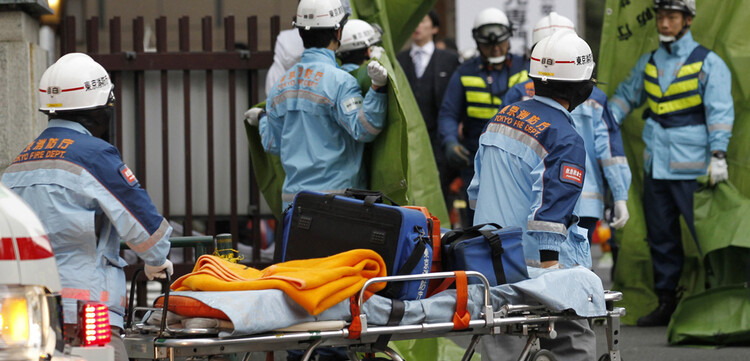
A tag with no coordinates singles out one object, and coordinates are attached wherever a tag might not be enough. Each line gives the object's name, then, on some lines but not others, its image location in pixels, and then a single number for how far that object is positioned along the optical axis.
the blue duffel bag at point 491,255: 10.53
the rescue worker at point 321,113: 14.04
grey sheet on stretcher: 9.09
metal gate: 16.41
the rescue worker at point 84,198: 10.18
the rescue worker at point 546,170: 11.37
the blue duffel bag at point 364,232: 10.23
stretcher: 9.09
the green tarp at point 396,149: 14.09
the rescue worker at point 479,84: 18.52
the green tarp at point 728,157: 17.53
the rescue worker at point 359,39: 15.38
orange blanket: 9.27
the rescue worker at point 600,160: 15.85
